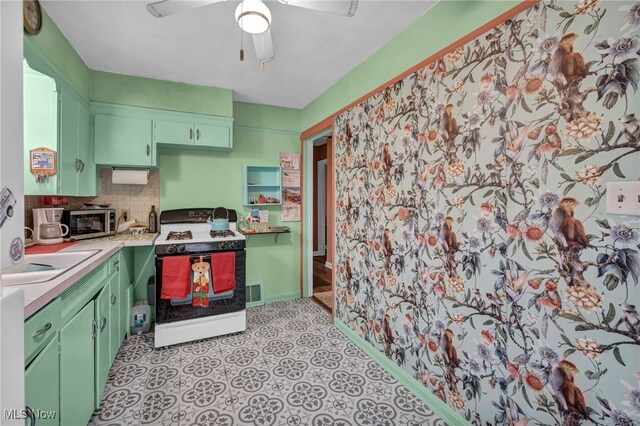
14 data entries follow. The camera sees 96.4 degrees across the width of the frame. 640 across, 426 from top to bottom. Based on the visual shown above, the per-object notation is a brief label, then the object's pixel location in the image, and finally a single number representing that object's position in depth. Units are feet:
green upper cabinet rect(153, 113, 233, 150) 8.87
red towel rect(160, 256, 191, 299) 7.62
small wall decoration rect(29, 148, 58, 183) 5.85
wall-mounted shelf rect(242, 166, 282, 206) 10.88
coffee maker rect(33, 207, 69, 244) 6.75
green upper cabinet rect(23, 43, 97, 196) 5.80
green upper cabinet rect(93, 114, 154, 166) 8.19
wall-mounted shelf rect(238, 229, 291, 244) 10.34
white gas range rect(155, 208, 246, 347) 7.73
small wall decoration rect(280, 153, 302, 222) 11.61
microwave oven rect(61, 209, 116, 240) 7.45
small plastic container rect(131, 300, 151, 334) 8.67
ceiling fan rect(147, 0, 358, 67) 4.26
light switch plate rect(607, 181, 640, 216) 3.05
